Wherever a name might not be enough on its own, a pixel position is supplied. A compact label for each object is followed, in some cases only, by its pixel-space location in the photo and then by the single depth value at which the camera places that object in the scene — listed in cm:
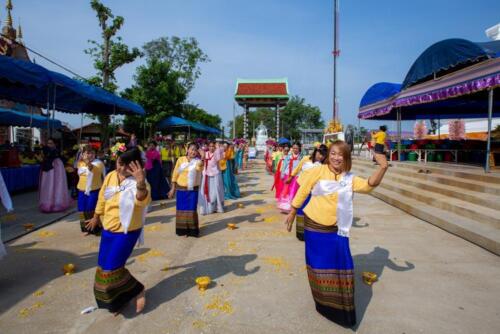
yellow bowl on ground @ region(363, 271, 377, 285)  378
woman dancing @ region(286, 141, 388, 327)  284
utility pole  2556
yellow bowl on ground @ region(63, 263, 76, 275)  405
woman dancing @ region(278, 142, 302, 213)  657
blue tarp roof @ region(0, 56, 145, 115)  698
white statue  3665
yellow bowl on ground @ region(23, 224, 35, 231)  605
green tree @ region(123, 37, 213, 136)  1906
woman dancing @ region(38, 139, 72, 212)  749
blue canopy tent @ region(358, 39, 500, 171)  808
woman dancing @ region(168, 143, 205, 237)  564
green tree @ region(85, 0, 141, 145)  1636
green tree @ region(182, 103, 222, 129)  2991
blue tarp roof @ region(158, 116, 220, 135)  1636
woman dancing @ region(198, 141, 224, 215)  768
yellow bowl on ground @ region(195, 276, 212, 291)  357
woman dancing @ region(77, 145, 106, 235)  551
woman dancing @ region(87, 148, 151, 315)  289
